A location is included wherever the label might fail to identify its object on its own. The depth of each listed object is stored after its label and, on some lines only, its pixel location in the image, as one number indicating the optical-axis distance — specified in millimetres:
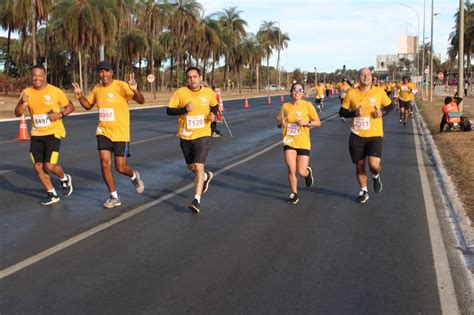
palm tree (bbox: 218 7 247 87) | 87812
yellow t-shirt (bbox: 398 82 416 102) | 21141
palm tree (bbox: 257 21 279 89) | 109062
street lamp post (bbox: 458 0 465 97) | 20594
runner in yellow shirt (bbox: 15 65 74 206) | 7980
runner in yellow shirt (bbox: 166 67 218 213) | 7523
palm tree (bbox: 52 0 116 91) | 46188
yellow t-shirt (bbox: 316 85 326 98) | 31084
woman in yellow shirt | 8062
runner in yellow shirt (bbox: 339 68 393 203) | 7973
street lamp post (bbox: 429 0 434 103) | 35831
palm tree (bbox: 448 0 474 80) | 69562
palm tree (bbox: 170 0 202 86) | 67312
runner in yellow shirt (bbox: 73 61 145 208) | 7688
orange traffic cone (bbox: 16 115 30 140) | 17391
